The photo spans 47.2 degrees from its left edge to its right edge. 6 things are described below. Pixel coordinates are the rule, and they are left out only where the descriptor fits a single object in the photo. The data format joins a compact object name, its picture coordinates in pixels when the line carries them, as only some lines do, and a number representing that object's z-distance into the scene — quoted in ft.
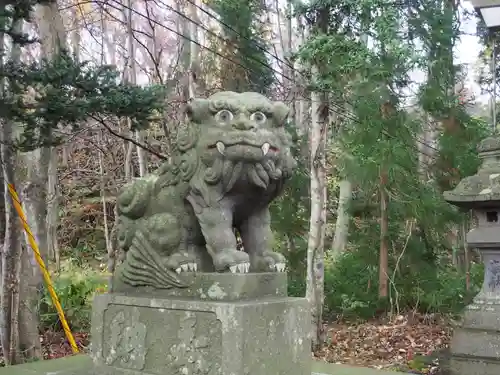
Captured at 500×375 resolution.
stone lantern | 22.80
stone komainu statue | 10.68
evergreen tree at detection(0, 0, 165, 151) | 14.20
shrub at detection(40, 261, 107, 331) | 25.02
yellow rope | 15.98
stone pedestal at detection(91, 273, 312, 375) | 10.14
